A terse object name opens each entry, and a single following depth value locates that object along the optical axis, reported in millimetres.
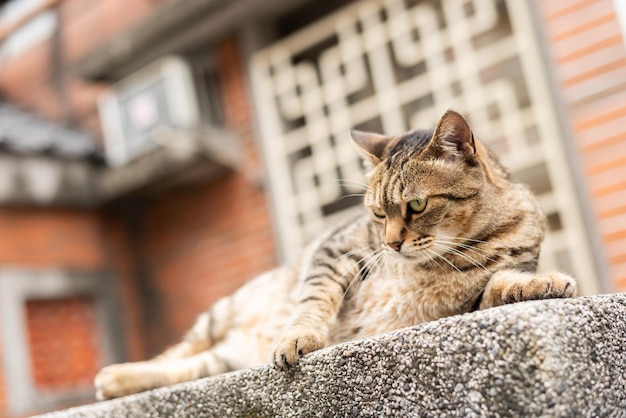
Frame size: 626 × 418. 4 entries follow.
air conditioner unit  1996
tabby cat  769
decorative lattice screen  1561
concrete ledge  637
